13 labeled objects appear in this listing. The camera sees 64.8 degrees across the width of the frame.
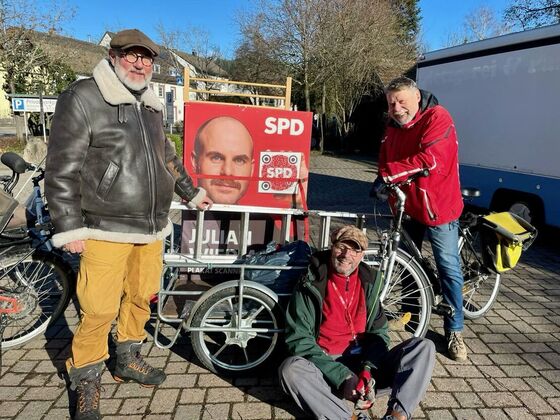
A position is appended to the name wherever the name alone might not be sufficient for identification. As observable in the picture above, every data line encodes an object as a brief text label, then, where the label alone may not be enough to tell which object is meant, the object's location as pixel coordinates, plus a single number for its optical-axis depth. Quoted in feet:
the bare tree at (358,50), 69.41
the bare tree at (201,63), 105.62
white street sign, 48.85
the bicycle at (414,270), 10.67
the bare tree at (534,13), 63.99
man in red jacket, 9.81
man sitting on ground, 7.86
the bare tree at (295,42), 69.31
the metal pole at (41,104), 47.21
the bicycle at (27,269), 10.59
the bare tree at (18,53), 55.93
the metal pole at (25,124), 57.78
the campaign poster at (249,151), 15.01
